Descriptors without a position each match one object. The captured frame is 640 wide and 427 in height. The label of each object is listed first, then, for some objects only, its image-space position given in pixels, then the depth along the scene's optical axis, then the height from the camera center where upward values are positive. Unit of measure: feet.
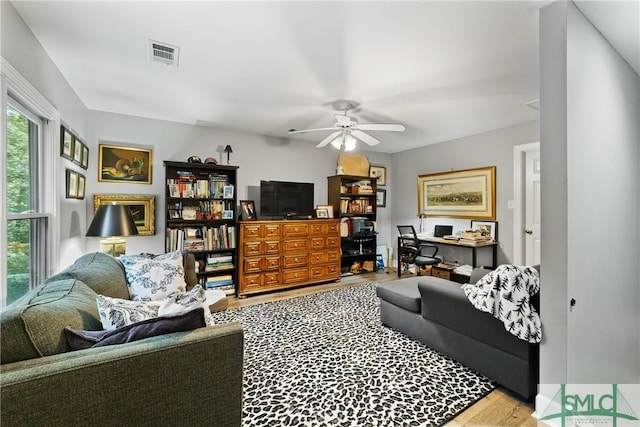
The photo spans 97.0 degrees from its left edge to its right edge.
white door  12.92 +0.16
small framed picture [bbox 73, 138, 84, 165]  9.16 +2.13
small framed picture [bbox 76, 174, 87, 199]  9.89 +1.02
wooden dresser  13.16 -1.99
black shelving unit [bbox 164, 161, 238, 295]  12.33 -0.17
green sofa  2.73 -1.72
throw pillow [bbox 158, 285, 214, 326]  4.56 -1.47
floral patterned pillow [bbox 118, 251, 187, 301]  7.26 -1.66
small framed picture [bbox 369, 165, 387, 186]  18.76 +2.74
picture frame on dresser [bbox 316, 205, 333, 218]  16.26 +0.31
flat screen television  14.23 +0.76
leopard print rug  5.54 -3.85
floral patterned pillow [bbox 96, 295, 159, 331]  4.02 -1.44
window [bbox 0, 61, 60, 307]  5.26 +0.71
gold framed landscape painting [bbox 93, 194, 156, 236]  11.80 +0.27
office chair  14.82 -2.16
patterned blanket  5.57 -1.78
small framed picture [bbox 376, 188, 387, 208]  19.25 +1.11
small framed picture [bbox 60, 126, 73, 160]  8.11 +2.12
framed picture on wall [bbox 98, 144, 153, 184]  11.55 +2.13
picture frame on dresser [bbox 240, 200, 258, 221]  14.08 +0.20
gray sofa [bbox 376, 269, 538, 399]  5.87 -2.94
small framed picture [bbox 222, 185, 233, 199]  13.38 +1.05
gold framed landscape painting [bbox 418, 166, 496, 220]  14.30 +1.10
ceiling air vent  6.89 +4.12
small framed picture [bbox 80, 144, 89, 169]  10.27 +2.14
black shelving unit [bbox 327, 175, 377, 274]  16.81 -0.01
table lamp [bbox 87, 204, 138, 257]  8.61 -0.26
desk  13.49 -1.53
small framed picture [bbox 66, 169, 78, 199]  8.79 +0.97
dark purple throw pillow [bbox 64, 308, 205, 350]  3.43 -1.47
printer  17.07 -0.80
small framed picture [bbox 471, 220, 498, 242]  14.11 -0.75
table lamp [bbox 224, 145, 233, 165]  13.51 +3.09
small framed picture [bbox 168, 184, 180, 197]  12.23 +1.05
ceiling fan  10.04 +3.16
